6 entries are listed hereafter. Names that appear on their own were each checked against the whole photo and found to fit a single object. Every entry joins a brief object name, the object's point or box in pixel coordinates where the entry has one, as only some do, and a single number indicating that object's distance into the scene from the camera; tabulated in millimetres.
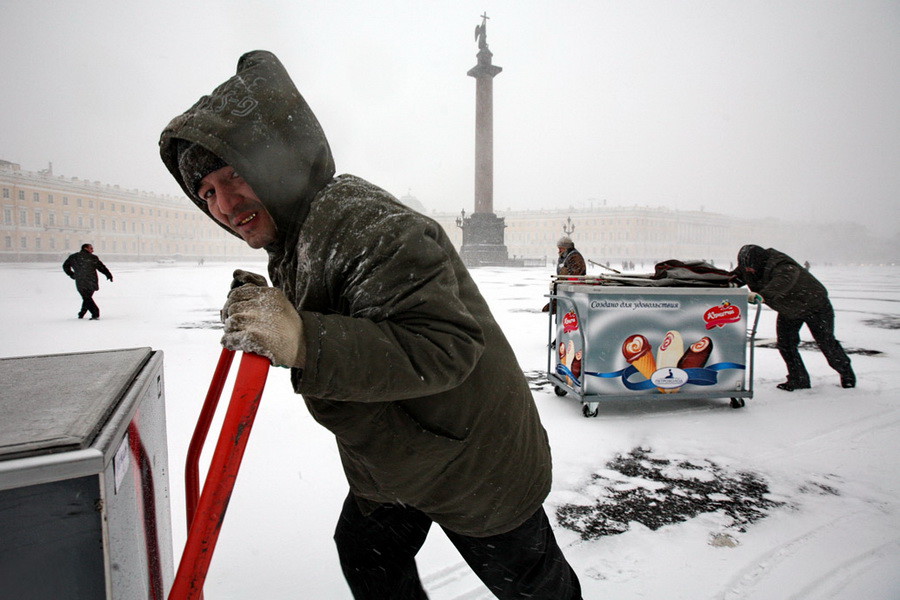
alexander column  36344
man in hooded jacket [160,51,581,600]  855
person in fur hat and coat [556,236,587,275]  7504
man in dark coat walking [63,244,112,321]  9219
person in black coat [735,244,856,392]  4914
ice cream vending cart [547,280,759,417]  3979
